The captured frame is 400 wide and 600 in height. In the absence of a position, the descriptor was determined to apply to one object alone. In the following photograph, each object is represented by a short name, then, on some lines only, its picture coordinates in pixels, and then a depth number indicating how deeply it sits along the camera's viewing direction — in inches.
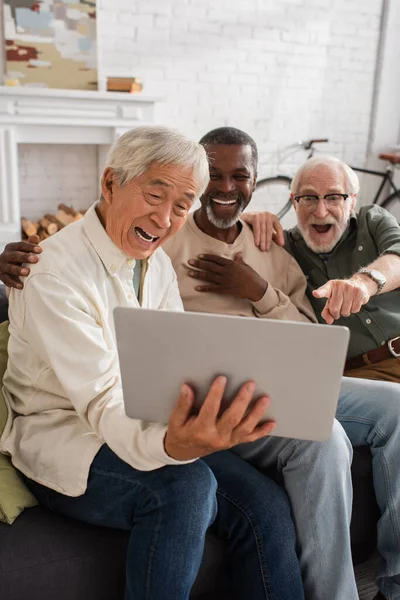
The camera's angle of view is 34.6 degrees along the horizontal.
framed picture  165.2
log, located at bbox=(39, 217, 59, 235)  171.6
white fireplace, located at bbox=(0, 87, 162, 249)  162.6
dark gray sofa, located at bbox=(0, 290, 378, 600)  51.2
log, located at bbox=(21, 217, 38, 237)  171.8
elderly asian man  47.5
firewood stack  172.2
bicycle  207.8
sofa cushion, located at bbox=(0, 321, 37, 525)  53.5
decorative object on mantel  173.8
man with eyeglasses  79.0
